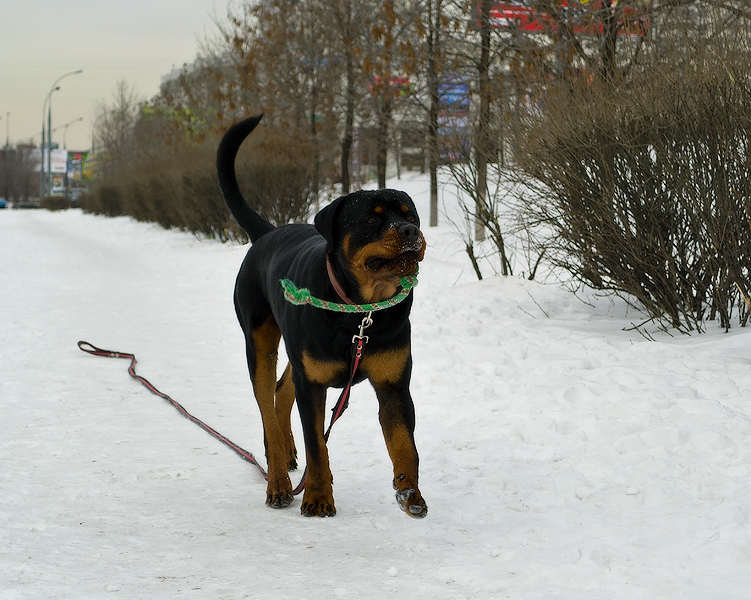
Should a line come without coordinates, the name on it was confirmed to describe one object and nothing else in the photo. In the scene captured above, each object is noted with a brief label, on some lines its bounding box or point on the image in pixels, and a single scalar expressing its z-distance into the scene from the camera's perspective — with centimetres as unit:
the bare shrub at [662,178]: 629
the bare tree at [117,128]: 5822
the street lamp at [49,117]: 6151
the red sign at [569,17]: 1163
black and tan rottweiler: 314
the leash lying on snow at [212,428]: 329
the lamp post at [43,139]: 6178
